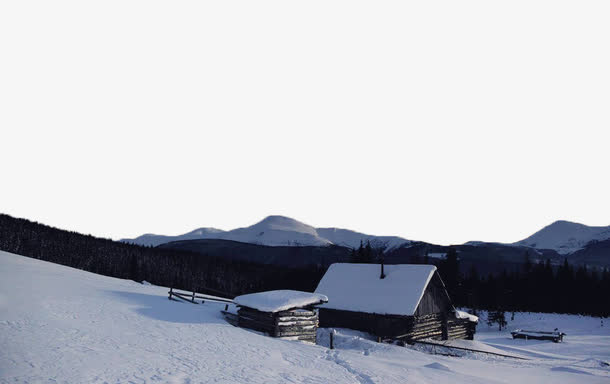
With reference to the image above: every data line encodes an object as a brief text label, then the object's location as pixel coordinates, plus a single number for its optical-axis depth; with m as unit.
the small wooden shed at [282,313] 23.61
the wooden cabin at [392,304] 30.64
